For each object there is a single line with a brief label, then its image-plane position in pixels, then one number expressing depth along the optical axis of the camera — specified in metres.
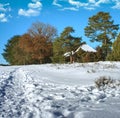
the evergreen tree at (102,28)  47.47
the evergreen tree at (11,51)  57.63
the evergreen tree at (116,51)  30.85
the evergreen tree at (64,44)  42.63
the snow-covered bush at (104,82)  7.25
